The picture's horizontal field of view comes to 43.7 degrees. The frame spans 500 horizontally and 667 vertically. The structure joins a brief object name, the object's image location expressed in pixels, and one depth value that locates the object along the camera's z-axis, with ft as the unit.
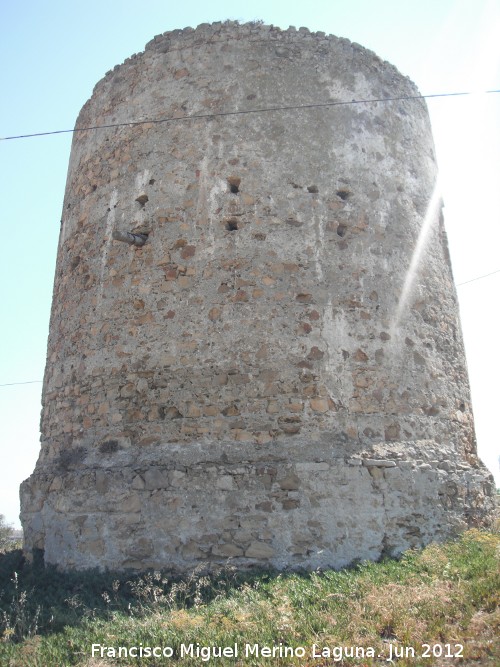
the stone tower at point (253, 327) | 20.70
